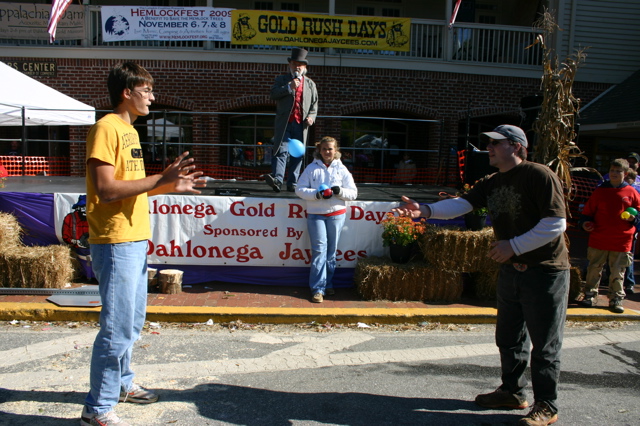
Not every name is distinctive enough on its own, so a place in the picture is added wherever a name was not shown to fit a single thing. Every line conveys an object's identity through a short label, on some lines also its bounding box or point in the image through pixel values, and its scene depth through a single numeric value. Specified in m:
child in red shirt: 6.13
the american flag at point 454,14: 13.84
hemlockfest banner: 13.51
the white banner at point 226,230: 6.59
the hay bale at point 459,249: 6.17
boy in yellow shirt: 2.89
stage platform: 7.06
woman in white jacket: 6.17
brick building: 13.94
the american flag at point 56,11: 12.02
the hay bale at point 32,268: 6.07
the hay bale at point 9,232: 6.18
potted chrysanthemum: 6.32
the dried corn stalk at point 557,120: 6.61
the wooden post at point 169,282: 6.32
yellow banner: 13.62
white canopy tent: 8.84
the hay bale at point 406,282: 6.23
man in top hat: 7.17
